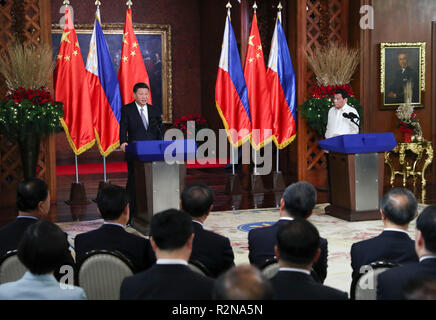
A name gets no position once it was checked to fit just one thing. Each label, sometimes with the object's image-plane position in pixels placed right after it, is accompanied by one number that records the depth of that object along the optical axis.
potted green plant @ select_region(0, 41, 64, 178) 7.35
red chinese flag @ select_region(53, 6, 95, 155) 8.09
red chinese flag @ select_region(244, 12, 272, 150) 9.04
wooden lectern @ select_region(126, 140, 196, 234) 5.81
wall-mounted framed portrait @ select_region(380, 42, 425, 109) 9.48
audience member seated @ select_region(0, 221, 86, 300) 2.23
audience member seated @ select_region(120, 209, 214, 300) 2.15
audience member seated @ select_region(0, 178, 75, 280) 3.21
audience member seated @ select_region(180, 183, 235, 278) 3.12
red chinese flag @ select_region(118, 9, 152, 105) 8.31
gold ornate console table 9.40
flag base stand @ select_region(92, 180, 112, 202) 8.28
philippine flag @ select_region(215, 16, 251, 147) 8.91
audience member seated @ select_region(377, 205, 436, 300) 2.34
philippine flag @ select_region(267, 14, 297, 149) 9.03
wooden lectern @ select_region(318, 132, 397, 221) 6.69
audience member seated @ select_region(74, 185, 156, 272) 3.14
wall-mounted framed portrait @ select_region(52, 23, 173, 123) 12.88
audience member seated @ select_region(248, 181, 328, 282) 3.21
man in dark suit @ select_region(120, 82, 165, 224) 6.32
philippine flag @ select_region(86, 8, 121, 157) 8.23
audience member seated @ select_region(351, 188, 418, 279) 2.99
